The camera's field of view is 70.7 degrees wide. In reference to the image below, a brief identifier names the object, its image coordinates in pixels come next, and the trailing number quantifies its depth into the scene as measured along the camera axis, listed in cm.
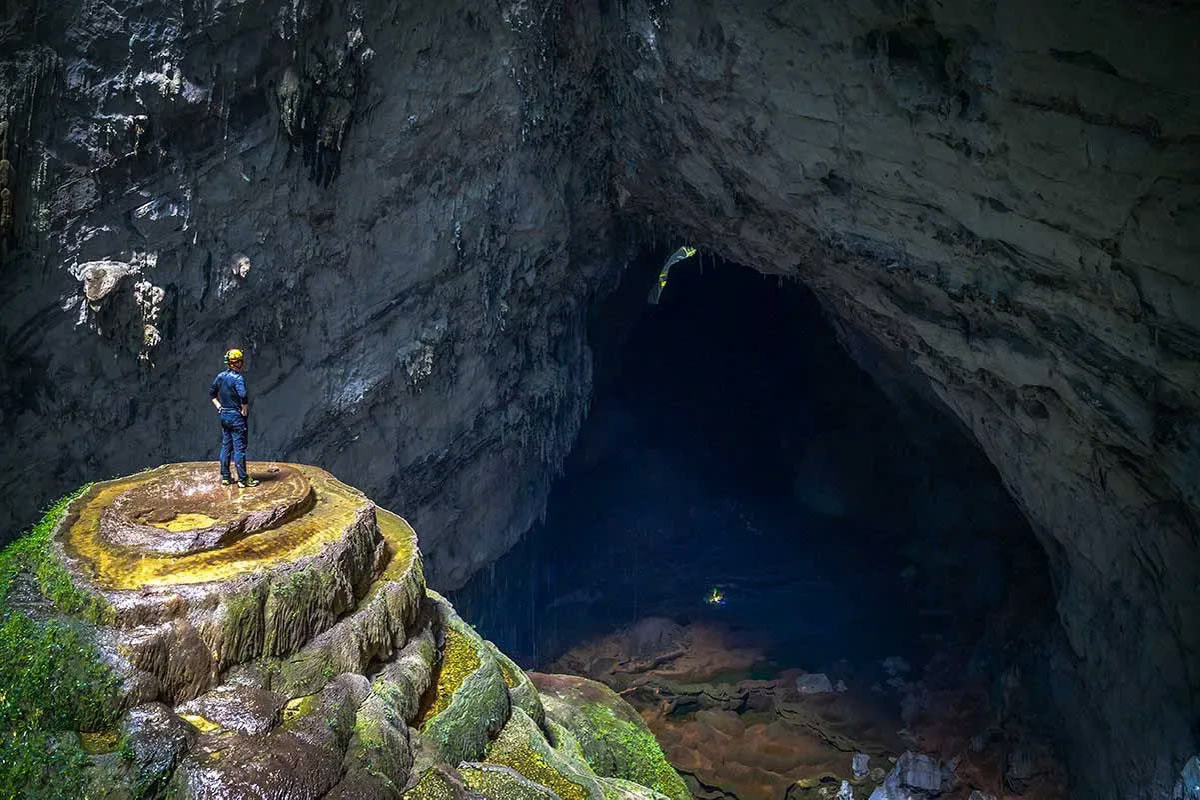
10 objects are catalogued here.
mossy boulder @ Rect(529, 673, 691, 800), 984
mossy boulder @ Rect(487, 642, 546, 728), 841
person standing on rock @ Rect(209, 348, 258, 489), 752
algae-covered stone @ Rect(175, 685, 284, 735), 591
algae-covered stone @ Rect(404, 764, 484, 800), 623
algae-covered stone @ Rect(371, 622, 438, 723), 681
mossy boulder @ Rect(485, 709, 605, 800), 726
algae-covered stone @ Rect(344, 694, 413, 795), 602
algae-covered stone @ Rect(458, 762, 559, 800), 664
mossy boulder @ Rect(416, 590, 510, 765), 694
